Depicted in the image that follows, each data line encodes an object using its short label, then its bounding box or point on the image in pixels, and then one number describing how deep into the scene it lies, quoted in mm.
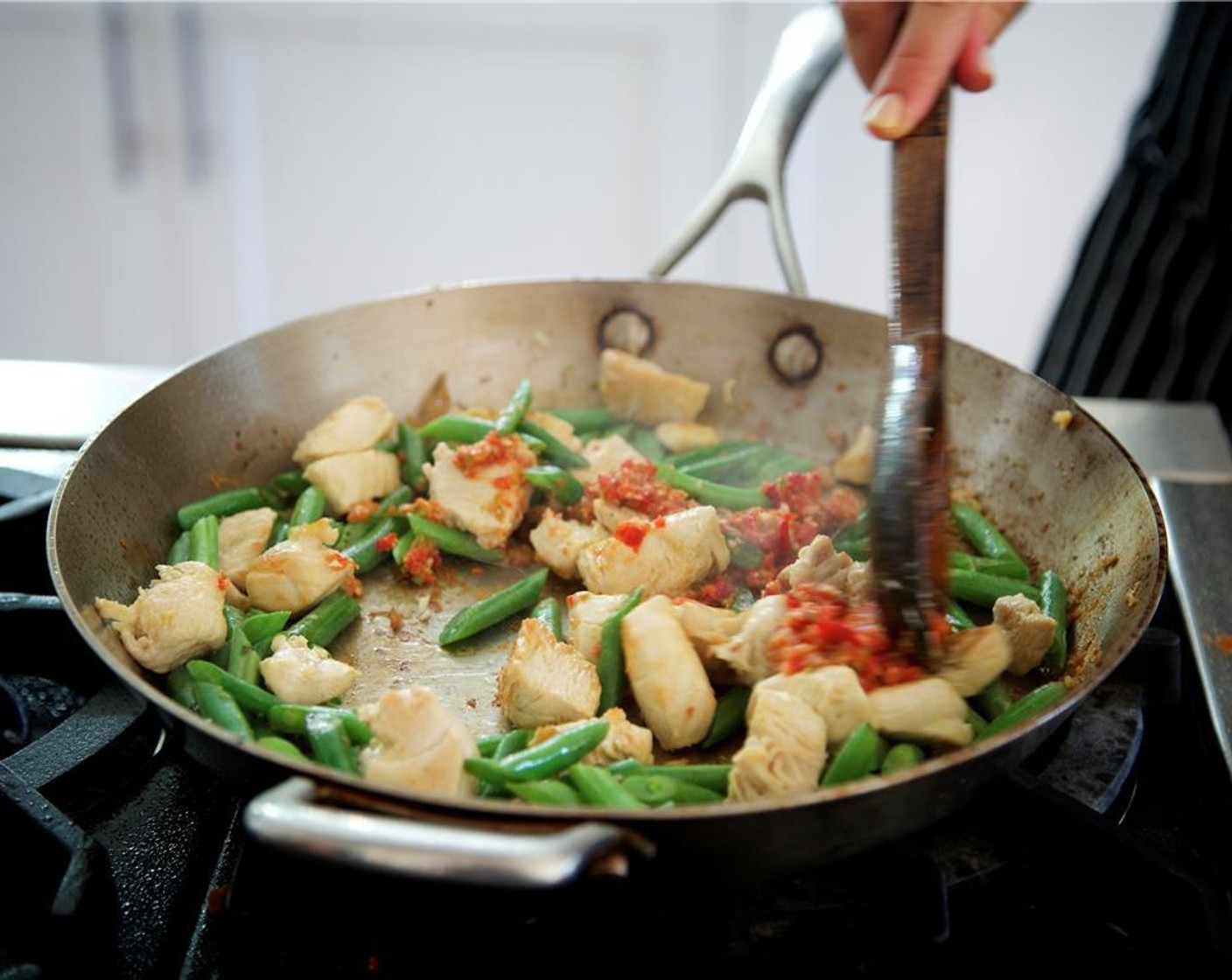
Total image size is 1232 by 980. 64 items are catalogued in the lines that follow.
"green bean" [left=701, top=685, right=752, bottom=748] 397
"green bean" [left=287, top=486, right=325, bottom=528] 467
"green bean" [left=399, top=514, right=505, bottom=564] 460
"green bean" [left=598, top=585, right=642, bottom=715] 407
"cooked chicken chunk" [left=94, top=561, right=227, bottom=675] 398
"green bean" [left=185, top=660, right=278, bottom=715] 393
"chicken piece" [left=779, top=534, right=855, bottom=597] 421
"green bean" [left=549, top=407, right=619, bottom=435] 519
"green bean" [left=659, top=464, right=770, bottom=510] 481
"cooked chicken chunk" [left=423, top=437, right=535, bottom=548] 462
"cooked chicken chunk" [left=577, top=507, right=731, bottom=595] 438
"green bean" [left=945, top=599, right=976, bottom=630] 426
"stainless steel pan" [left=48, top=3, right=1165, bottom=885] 310
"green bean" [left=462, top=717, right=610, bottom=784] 363
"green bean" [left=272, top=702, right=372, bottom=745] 378
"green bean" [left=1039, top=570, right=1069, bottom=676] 417
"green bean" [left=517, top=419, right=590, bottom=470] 494
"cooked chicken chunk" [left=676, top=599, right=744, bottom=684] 404
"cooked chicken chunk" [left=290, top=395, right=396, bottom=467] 484
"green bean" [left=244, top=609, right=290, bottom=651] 421
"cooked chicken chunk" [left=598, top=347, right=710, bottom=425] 517
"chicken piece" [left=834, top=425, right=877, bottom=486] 499
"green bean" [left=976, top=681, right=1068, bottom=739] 385
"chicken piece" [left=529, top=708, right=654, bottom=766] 378
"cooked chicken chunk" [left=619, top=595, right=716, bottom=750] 389
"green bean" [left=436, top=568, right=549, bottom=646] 431
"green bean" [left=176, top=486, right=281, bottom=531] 457
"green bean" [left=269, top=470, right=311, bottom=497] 486
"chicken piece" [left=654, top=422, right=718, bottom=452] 515
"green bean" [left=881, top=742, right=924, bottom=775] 372
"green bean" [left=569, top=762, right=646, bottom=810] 357
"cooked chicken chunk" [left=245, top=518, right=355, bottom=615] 431
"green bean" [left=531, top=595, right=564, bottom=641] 433
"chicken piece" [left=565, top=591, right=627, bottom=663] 415
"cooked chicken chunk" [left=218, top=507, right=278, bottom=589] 447
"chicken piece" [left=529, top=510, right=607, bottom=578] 454
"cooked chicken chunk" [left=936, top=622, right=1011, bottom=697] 387
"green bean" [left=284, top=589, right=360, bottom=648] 426
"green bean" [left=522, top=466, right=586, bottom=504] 476
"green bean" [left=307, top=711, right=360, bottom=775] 371
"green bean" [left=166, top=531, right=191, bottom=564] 444
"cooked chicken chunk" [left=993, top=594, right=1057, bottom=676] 407
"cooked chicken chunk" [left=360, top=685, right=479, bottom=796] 359
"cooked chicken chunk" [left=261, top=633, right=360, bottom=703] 400
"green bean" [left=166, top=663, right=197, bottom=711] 397
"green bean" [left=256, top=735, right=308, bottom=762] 363
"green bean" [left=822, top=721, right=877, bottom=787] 366
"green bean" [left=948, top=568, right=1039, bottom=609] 434
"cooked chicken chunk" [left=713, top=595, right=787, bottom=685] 394
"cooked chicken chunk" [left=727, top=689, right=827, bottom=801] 361
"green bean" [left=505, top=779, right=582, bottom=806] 359
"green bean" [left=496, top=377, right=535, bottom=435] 491
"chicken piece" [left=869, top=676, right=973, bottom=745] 374
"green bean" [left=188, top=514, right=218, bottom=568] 440
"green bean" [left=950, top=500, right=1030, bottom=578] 457
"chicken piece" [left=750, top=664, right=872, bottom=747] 372
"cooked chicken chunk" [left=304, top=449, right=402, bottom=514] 474
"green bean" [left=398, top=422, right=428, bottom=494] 491
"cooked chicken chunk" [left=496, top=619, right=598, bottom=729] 392
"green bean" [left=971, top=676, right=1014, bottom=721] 398
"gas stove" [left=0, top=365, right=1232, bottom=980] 338
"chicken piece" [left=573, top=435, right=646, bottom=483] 495
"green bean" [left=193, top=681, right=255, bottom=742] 380
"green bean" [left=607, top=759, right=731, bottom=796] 370
